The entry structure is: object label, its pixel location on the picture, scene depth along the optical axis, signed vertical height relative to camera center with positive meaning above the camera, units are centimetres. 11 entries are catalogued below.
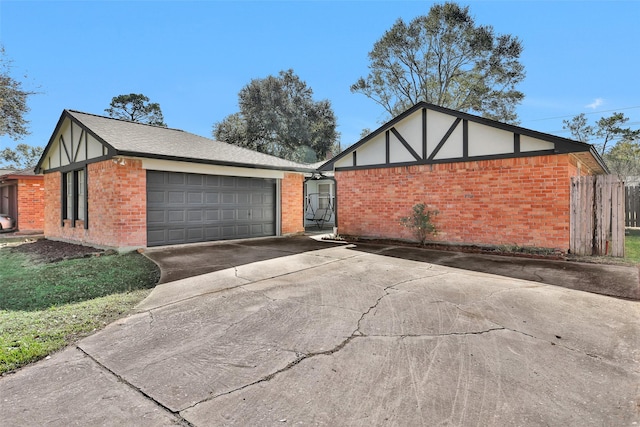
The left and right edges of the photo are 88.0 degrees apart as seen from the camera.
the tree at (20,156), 4362 +687
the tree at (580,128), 2481 +642
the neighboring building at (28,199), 1557 +39
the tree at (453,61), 2331 +1104
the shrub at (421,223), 957 -36
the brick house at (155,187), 897 +68
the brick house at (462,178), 783 +91
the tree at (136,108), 3606 +1106
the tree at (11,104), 1276 +447
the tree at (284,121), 3002 +808
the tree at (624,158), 2105 +408
